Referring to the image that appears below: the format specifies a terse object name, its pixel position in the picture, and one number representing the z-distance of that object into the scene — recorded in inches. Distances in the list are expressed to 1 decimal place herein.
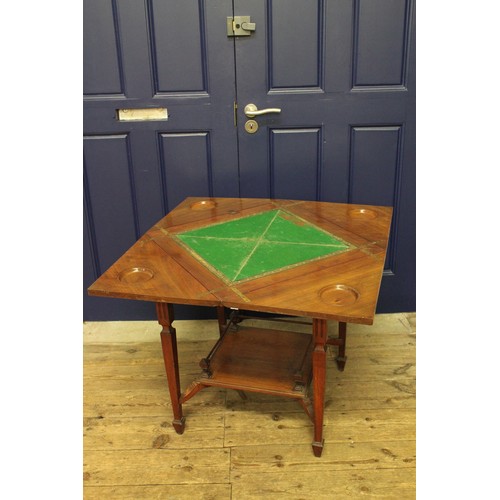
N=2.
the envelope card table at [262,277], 62.9
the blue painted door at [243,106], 92.3
